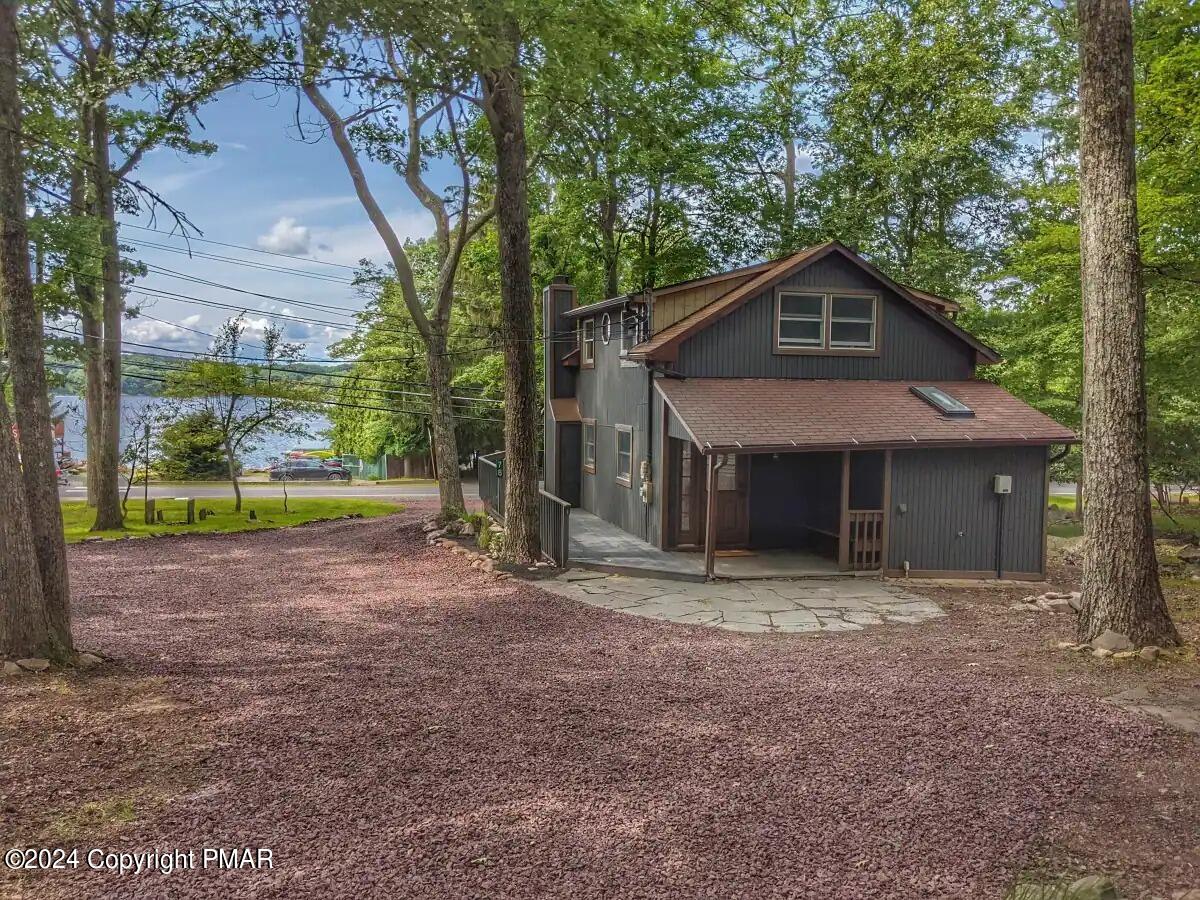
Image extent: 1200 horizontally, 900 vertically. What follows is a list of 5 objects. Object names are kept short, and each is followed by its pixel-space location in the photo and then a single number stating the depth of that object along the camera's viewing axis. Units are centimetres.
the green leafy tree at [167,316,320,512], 2119
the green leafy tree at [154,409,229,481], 2220
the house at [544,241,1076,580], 1207
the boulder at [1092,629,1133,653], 707
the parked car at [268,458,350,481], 3766
